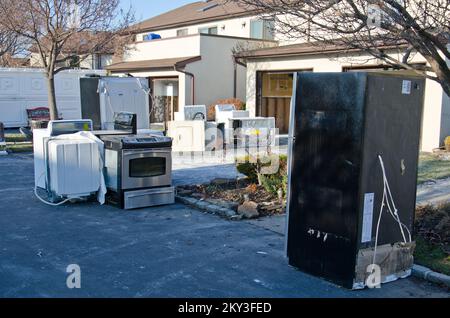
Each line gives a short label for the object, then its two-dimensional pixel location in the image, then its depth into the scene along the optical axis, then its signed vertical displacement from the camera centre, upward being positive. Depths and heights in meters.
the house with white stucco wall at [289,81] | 14.51 +0.47
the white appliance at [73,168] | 8.43 -1.30
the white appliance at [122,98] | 13.66 -0.21
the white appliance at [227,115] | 16.44 -0.78
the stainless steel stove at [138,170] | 8.47 -1.35
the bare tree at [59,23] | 14.80 +1.99
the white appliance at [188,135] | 15.26 -1.29
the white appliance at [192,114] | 18.09 -0.79
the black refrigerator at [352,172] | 5.02 -0.81
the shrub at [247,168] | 9.95 -1.46
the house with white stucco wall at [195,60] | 22.50 +1.47
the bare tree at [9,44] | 21.86 +2.11
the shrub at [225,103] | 21.39 -0.53
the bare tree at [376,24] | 6.17 +0.90
